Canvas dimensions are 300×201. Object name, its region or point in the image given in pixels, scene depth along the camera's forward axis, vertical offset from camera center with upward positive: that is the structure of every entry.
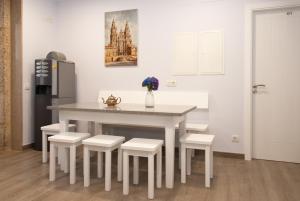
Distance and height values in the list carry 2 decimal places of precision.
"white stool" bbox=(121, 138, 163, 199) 2.43 -0.55
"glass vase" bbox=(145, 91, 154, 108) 3.09 -0.05
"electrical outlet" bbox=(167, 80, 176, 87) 4.08 +0.20
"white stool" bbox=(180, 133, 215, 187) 2.67 -0.52
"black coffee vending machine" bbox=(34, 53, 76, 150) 4.09 +0.09
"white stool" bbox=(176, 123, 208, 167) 3.47 -0.43
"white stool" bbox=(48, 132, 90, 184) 2.75 -0.52
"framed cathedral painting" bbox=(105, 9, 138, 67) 4.27 +0.96
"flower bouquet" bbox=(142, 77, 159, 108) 3.04 +0.10
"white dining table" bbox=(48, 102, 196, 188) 2.63 -0.22
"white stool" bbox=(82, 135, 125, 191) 2.58 -0.53
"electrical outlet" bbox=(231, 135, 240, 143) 3.78 -0.62
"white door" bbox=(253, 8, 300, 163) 3.53 +0.14
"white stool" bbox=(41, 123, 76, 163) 3.43 -0.50
